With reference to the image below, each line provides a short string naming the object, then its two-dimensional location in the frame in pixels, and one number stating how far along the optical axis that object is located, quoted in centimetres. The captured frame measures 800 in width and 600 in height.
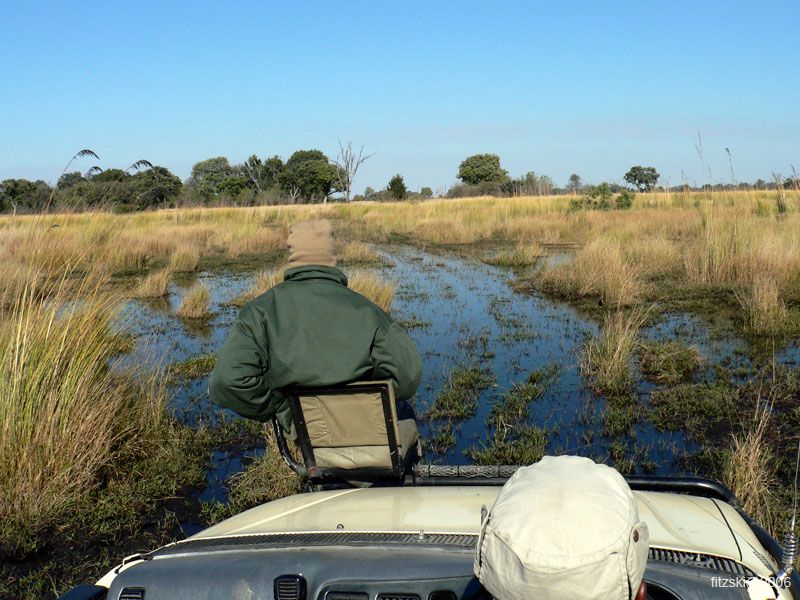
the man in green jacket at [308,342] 284
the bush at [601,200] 2639
